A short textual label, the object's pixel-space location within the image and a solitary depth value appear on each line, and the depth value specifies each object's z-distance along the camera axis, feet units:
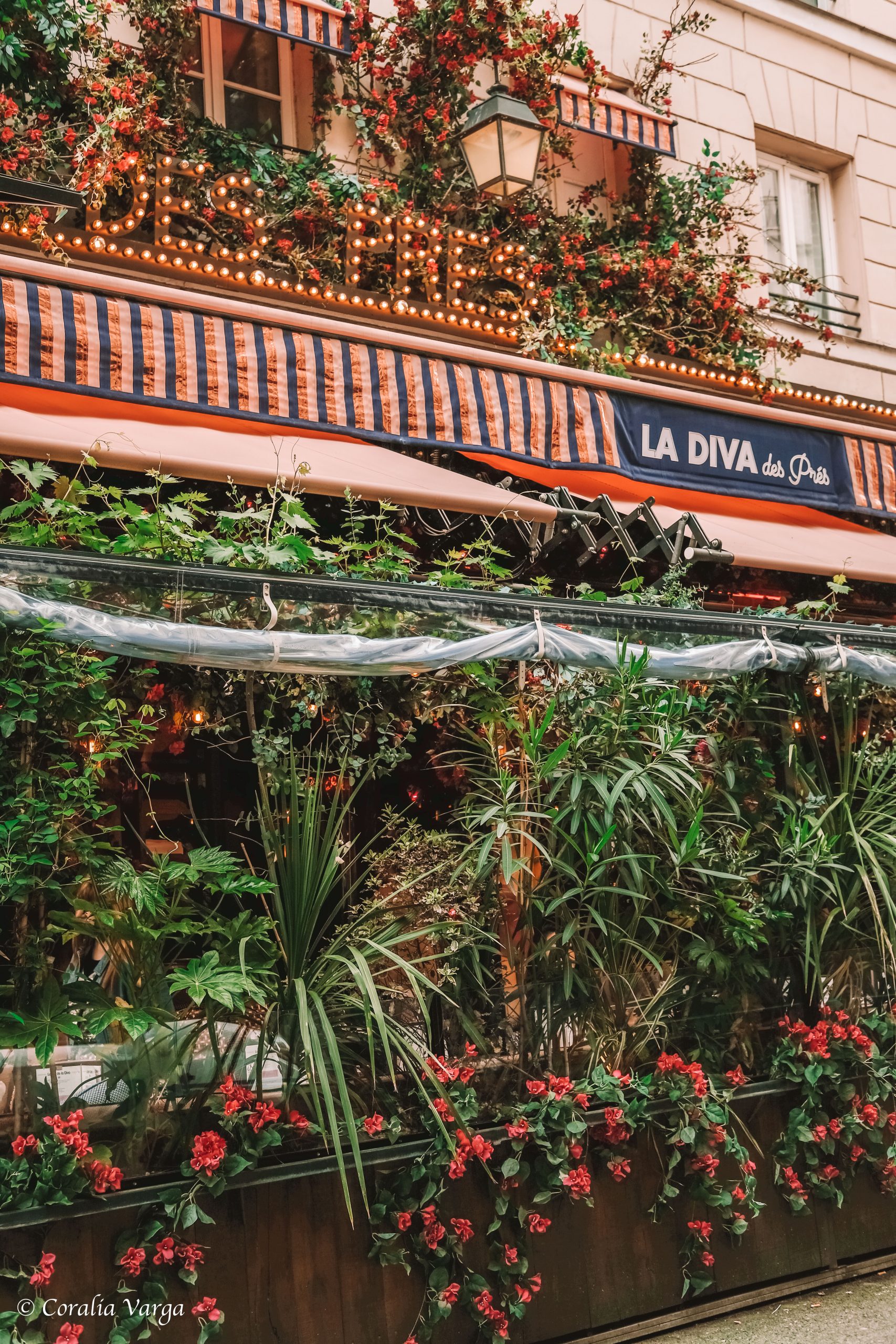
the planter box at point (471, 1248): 12.20
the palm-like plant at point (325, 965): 12.98
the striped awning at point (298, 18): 24.80
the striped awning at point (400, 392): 20.33
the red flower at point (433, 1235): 13.24
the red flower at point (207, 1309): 11.91
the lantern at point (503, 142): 26.16
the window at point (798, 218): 36.14
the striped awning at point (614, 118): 30.09
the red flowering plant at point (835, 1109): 16.29
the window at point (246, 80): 26.68
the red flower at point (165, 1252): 11.80
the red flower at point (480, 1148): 13.53
